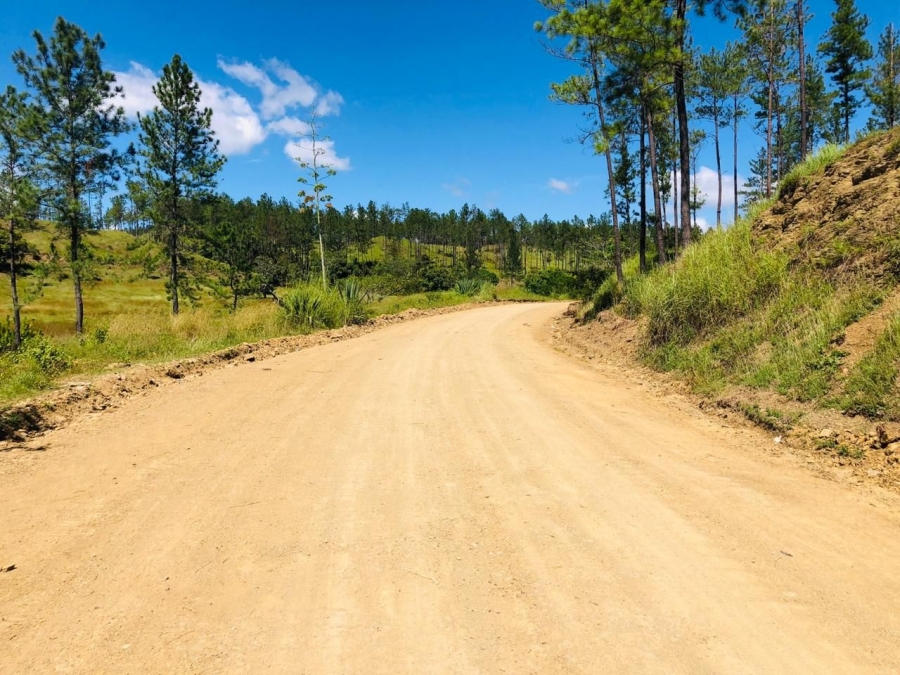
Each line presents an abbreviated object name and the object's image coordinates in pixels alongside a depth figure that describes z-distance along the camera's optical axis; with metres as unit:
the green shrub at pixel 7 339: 9.88
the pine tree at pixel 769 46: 27.34
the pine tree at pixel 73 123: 22.45
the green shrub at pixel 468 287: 37.09
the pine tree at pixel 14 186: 20.34
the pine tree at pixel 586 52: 13.75
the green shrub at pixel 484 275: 66.38
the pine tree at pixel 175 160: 26.16
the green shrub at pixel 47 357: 8.84
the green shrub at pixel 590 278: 30.37
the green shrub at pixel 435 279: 55.96
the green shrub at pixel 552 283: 42.57
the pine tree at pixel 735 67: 20.32
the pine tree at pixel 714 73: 21.52
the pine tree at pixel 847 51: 29.16
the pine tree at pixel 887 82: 29.36
